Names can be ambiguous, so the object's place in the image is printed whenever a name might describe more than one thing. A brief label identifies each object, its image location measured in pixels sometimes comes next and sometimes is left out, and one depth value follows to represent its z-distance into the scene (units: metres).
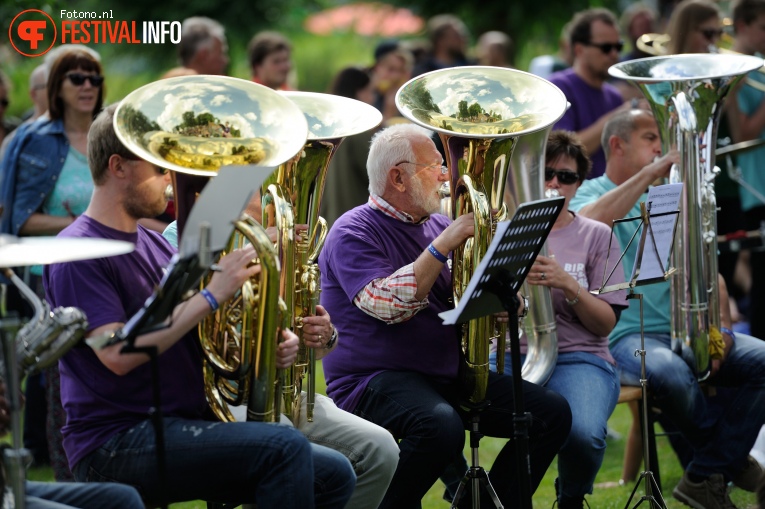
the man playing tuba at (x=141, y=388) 6.57
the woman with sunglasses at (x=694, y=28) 13.16
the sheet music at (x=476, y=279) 6.85
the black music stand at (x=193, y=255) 5.85
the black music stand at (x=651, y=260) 8.46
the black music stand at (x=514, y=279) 6.94
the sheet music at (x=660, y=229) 8.49
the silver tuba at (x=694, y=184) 9.60
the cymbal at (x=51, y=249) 5.29
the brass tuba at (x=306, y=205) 7.42
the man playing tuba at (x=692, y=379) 9.79
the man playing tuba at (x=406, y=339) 8.12
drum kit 5.38
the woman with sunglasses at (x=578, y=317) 8.87
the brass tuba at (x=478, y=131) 7.98
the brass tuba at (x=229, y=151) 6.68
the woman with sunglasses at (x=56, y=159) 10.80
